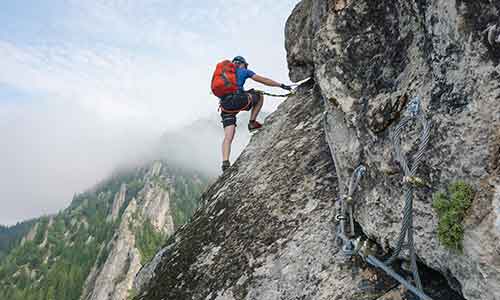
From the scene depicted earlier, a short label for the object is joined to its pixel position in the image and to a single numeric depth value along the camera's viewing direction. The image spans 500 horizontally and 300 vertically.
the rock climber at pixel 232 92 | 10.73
